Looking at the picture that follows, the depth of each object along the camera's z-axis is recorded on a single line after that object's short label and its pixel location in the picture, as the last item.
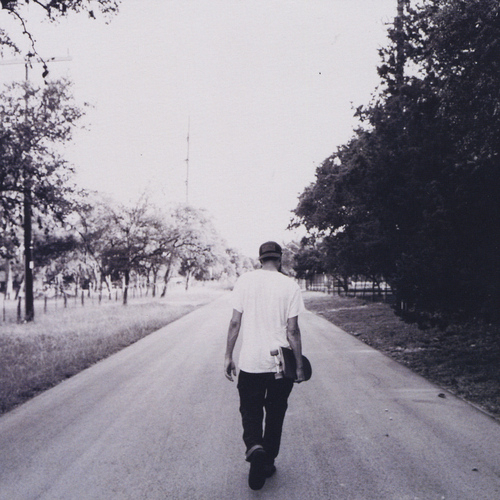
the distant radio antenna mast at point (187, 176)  34.67
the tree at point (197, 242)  34.66
